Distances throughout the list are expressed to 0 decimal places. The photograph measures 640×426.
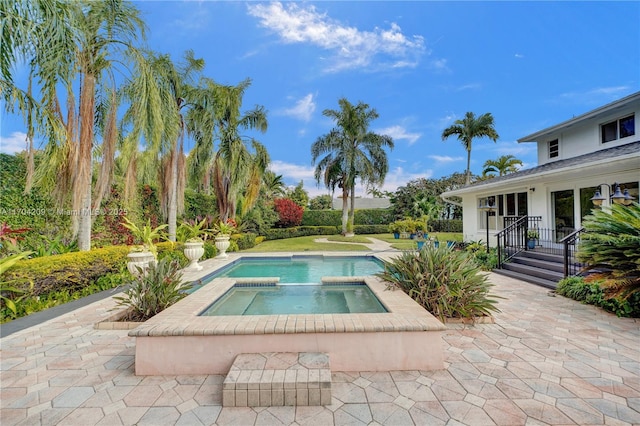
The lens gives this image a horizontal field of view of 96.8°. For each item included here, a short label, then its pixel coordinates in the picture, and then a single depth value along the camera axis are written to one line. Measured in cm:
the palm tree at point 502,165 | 2848
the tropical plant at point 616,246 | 452
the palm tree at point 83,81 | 604
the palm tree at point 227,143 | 1291
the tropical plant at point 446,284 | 466
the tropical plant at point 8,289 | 423
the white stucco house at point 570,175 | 803
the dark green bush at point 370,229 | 2656
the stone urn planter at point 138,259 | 601
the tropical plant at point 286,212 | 2420
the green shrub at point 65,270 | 494
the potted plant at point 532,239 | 962
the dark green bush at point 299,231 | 2153
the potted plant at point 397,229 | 2186
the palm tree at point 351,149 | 2058
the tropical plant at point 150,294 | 459
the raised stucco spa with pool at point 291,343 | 312
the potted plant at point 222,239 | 1166
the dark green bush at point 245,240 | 1550
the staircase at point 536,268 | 713
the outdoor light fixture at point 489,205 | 1025
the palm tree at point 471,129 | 2450
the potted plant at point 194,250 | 883
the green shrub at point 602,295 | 462
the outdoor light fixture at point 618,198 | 618
